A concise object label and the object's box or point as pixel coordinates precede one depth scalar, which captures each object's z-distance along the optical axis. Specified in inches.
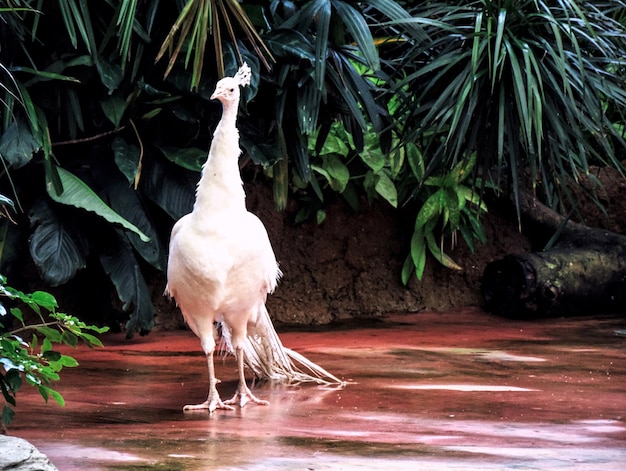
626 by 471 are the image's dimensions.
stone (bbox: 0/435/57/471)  251.6
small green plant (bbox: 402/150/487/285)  680.4
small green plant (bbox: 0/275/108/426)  274.8
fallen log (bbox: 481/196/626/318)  654.5
